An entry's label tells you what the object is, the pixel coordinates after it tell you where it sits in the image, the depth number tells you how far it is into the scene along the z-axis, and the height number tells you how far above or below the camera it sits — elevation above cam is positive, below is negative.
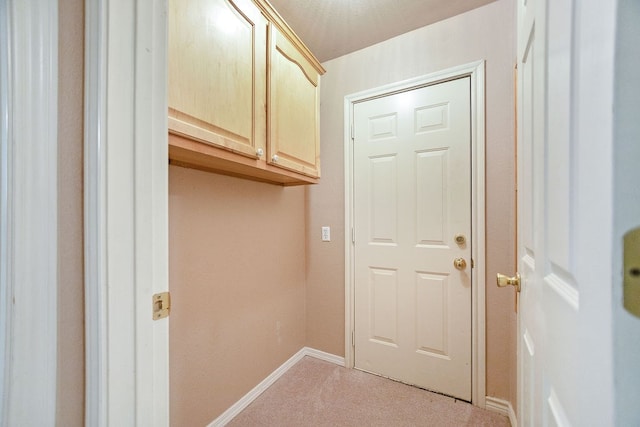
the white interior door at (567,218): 0.27 -0.01
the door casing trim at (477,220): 1.58 -0.05
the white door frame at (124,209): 0.50 +0.01
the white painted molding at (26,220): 0.44 -0.01
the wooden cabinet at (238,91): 0.90 +0.54
